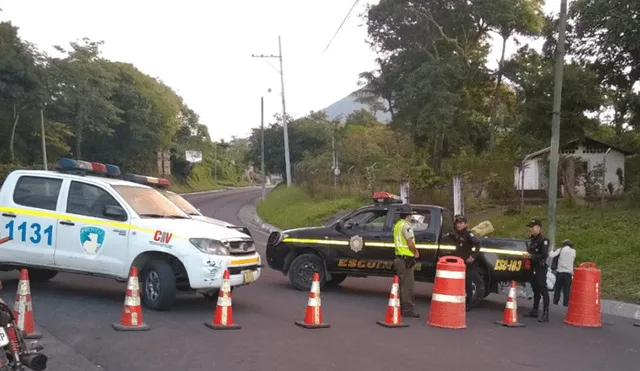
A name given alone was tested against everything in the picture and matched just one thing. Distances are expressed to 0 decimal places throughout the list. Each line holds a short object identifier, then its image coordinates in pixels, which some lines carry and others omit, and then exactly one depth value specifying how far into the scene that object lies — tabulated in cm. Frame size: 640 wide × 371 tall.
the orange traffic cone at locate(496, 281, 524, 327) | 1023
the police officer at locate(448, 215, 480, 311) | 1140
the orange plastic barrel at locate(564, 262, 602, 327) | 1058
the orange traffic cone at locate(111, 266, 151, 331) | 823
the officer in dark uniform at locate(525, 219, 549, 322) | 1102
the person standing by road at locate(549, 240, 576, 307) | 1163
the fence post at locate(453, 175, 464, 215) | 2079
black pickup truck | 1163
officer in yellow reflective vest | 1039
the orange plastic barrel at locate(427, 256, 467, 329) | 962
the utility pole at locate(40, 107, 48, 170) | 4119
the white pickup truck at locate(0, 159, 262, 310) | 942
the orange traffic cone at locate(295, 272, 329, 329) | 898
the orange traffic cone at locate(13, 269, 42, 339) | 758
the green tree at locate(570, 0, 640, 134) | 1905
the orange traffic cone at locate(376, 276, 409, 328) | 952
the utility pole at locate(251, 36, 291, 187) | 4625
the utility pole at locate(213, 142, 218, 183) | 9019
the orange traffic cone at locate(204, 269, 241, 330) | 863
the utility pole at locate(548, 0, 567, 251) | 1530
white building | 3438
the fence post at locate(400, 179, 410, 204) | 2348
